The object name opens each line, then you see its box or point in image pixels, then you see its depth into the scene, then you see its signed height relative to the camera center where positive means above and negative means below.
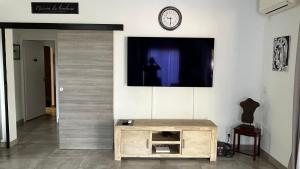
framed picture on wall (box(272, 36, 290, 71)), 3.23 +0.21
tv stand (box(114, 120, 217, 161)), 3.55 -0.99
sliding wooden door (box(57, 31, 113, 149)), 3.89 -0.31
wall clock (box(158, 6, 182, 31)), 3.88 +0.76
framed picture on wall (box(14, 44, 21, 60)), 5.43 +0.35
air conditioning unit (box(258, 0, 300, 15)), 3.02 +0.80
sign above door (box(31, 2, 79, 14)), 3.87 +0.92
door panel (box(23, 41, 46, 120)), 5.91 -0.25
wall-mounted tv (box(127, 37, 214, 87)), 3.81 +0.12
